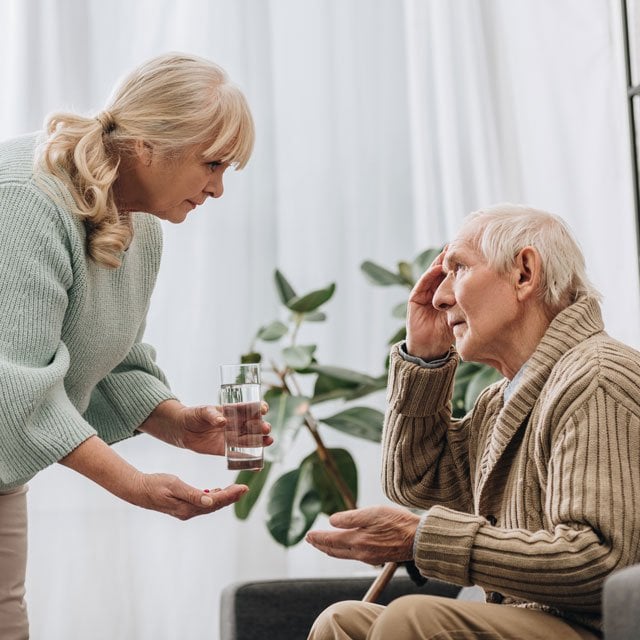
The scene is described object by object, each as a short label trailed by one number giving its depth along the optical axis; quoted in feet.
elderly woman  6.88
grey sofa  8.66
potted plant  10.55
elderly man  6.61
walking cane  8.33
